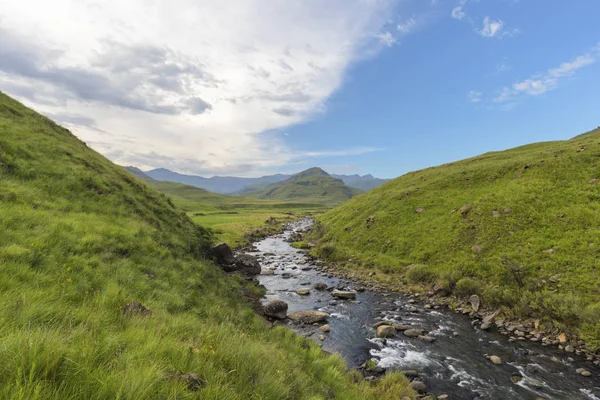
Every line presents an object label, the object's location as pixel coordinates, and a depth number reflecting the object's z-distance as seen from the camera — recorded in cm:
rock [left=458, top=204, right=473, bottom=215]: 3492
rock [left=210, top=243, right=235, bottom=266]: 2906
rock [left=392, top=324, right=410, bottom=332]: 1963
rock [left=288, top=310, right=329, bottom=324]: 2078
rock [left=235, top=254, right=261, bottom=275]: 3141
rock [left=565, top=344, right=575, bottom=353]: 1588
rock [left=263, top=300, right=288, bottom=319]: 2084
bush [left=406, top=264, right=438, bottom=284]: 2772
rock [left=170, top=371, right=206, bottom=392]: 476
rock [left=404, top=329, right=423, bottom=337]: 1873
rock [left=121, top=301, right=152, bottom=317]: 782
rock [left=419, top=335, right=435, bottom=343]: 1795
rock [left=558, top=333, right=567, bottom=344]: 1656
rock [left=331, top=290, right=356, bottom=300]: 2616
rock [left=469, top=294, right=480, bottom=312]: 2173
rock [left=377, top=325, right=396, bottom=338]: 1872
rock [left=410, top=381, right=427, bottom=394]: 1304
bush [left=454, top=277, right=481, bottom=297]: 2330
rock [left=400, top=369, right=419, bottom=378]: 1432
